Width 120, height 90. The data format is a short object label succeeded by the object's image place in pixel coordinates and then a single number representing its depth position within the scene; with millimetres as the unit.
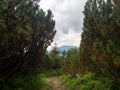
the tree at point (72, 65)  8467
